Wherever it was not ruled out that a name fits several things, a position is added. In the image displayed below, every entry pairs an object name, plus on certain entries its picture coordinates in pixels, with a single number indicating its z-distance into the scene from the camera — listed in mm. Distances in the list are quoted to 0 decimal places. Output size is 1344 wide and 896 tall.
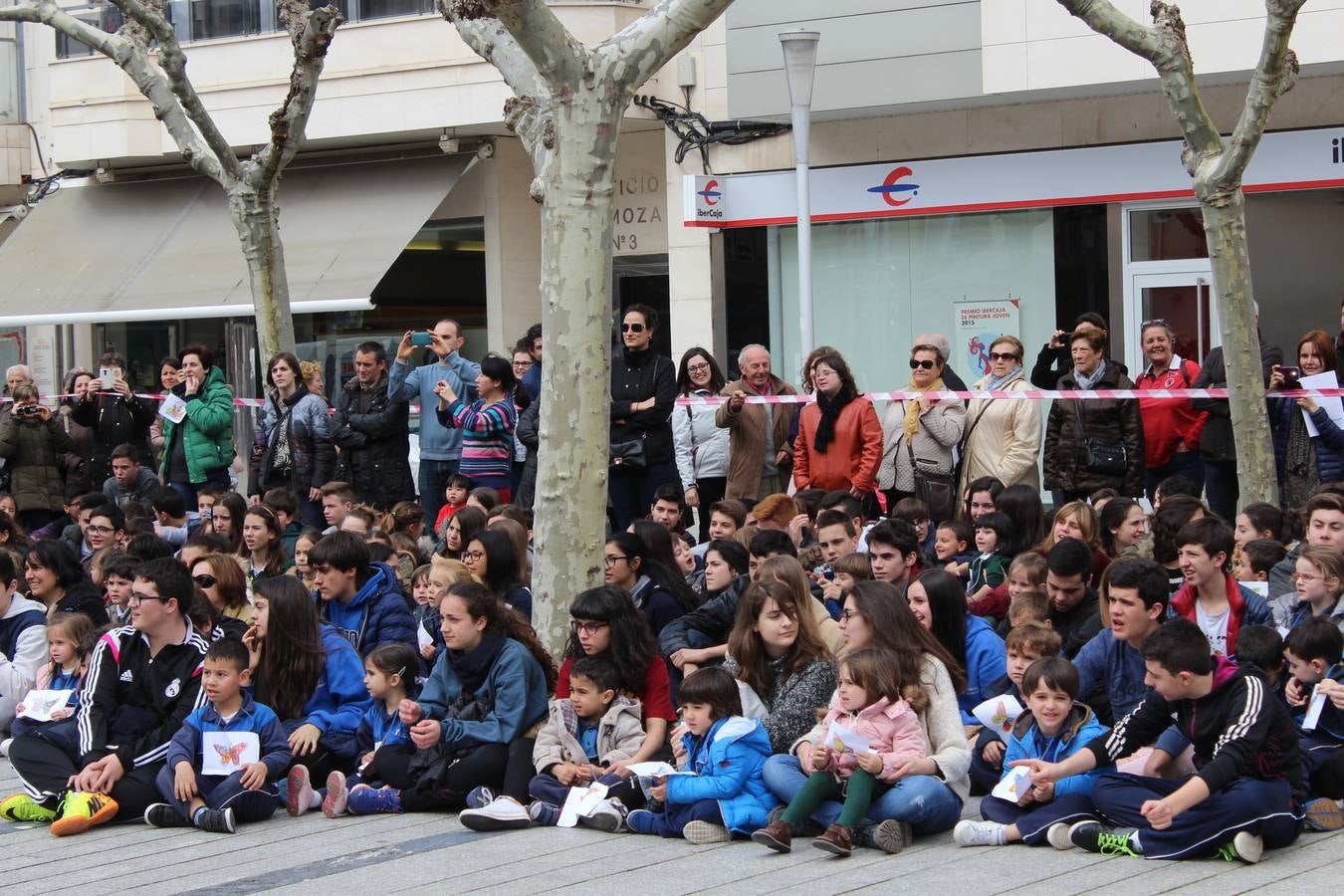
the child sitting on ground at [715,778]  7438
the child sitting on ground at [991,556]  9523
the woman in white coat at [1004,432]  11797
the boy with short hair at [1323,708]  7062
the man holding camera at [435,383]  13602
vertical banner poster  18141
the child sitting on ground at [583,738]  7941
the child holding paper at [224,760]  8188
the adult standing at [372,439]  13844
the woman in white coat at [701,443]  13039
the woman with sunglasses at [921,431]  11898
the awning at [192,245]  20391
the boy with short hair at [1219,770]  6551
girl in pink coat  7098
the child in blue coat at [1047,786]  7043
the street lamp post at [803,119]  15938
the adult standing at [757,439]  12977
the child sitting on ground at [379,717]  8320
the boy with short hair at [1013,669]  7668
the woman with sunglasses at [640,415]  12570
